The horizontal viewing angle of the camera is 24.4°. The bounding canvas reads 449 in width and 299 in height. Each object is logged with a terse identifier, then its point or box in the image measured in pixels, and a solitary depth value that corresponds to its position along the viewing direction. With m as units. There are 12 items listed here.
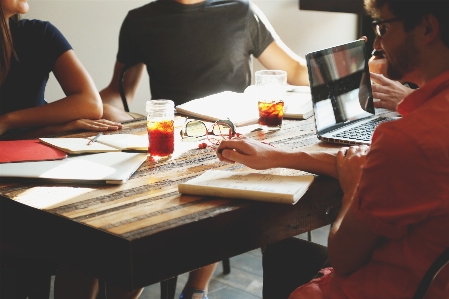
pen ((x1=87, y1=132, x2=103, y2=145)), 2.42
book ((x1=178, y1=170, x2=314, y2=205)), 2.02
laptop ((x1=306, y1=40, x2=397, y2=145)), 2.46
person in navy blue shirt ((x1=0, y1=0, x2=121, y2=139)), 2.70
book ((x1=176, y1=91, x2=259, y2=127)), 2.65
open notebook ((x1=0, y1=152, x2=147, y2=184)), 2.15
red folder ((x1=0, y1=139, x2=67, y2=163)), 2.27
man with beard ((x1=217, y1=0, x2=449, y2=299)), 1.81
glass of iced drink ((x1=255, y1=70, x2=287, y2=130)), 2.57
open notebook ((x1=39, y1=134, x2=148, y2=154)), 2.35
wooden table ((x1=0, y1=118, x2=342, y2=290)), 1.90
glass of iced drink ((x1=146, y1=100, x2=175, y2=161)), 2.33
